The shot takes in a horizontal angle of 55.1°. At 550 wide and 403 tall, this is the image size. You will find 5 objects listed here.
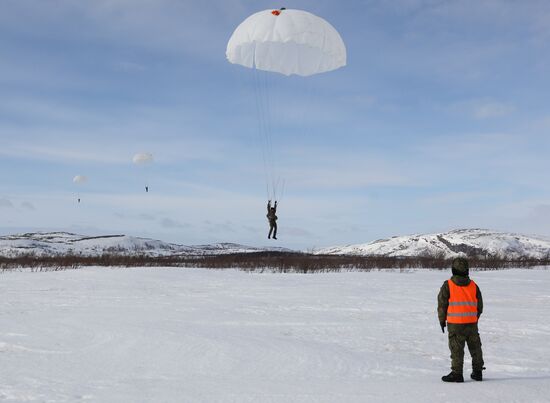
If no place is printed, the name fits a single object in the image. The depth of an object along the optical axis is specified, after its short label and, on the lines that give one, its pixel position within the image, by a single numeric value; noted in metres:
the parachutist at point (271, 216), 18.62
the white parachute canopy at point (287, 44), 15.80
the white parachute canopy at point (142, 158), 43.34
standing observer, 6.87
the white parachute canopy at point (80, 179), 59.22
